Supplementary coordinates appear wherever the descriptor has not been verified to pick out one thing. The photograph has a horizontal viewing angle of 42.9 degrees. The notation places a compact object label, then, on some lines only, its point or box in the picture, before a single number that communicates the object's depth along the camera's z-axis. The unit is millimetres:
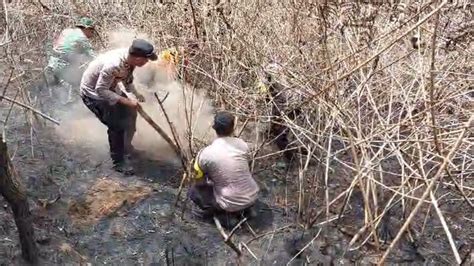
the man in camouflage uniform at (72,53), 7074
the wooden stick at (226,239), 4820
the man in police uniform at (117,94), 5480
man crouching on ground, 5121
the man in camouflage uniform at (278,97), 5554
